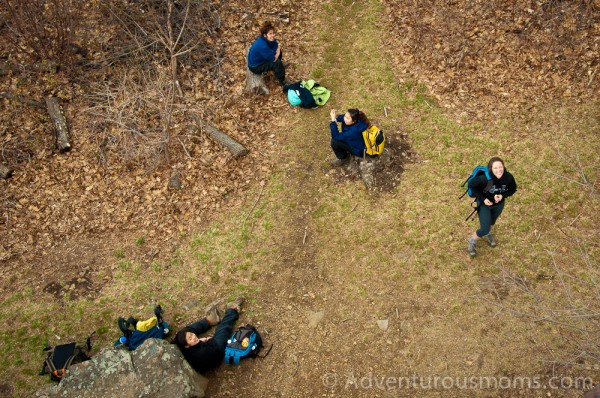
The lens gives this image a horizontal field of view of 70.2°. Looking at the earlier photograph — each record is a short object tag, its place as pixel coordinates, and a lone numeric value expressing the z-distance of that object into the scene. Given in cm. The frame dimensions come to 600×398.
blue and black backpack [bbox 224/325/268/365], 664
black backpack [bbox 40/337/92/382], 671
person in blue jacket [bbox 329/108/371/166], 788
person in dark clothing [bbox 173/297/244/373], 651
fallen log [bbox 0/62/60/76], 1057
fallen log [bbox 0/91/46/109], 1018
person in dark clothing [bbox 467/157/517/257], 617
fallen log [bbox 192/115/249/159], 935
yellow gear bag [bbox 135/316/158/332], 684
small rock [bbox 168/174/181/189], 912
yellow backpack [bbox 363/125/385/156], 796
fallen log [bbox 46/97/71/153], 983
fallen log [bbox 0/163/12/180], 941
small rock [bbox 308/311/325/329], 702
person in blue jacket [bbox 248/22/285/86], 935
